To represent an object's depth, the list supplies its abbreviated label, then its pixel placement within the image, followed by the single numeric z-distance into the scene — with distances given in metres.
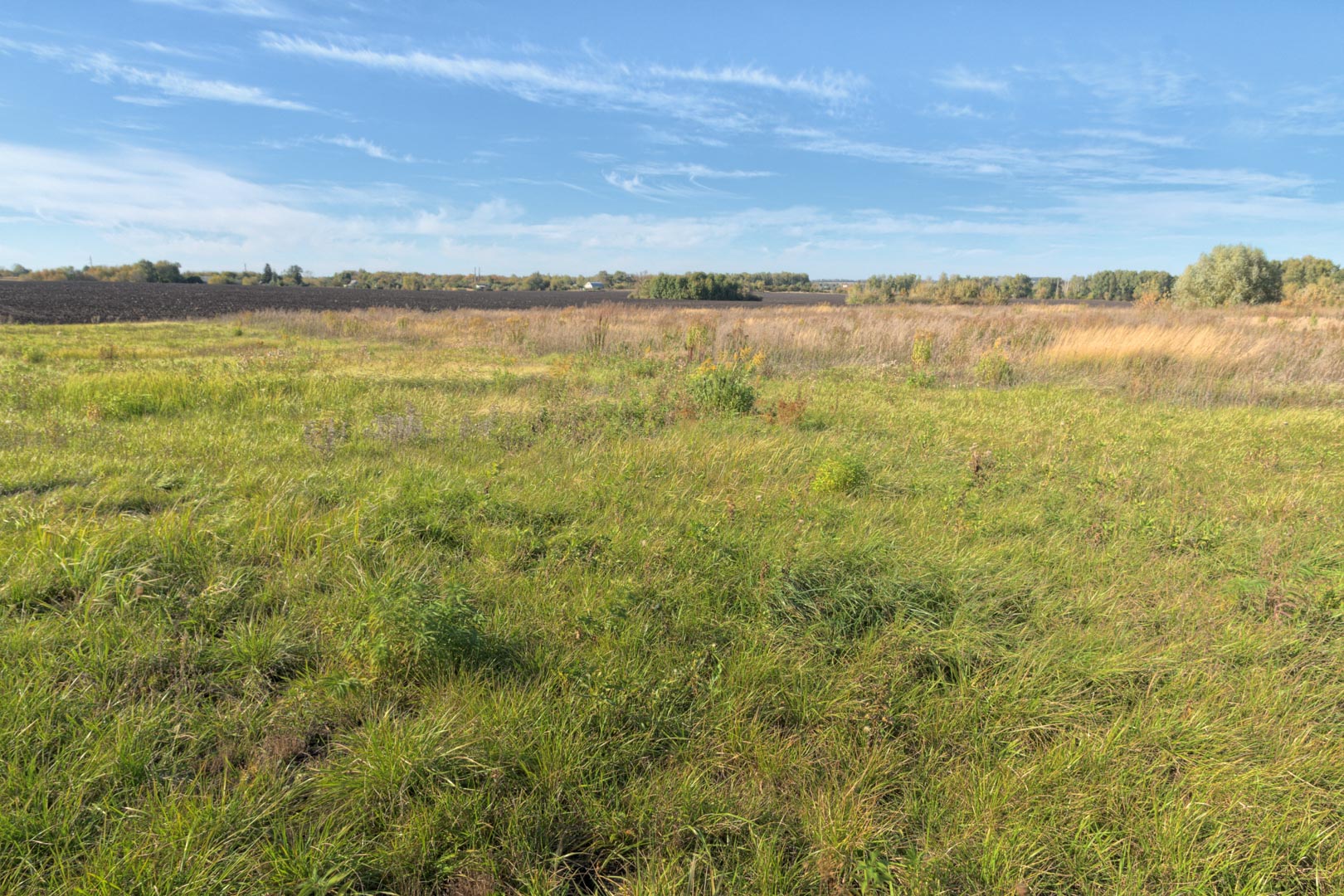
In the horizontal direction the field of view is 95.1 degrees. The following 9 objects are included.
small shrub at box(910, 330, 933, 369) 13.80
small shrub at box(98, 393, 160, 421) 6.96
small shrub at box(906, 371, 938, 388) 11.12
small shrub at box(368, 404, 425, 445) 6.30
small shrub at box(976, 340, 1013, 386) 12.08
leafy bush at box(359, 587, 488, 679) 2.64
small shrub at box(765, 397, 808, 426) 7.56
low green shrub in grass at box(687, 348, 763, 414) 8.21
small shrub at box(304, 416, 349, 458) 5.80
